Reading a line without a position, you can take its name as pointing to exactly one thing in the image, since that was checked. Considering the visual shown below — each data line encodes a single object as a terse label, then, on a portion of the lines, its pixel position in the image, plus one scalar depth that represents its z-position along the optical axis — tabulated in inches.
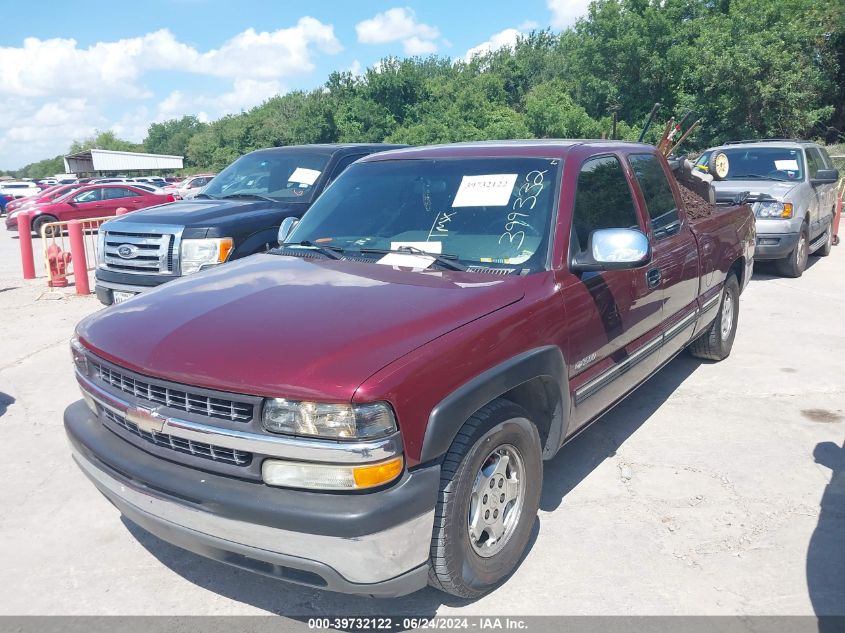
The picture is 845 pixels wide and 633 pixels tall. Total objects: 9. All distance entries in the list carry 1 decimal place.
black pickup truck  249.3
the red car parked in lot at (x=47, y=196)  895.7
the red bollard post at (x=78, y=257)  377.1
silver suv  371.2
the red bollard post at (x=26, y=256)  454.9
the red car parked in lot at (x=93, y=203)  799.1
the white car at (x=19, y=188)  1477.6
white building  2711.6
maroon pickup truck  94.1
